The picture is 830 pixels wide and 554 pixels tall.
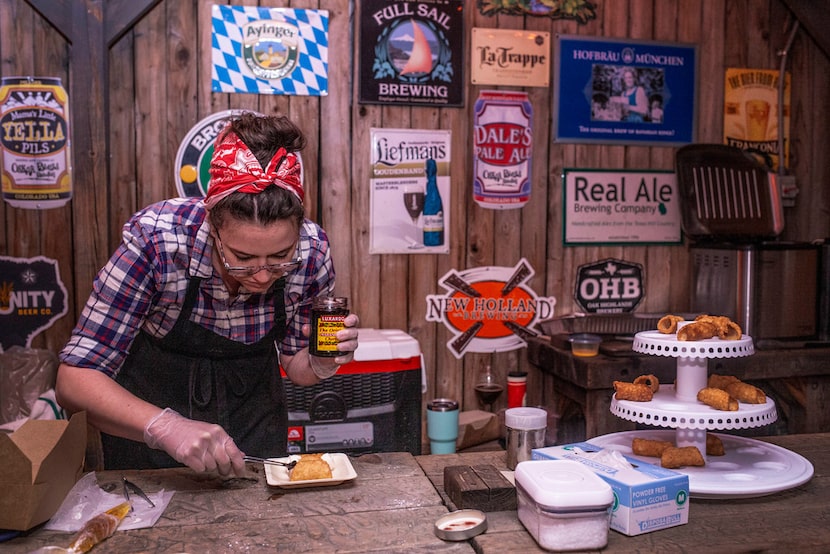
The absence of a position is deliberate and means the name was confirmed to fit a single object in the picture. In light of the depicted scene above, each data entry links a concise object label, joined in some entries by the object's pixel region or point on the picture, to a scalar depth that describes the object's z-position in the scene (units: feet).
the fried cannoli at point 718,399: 5.27
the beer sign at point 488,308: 12.28
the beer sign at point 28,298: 10.93
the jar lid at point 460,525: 4.69
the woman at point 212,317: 6.12
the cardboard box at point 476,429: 11.52
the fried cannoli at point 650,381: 5.91
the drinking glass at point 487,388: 12.18
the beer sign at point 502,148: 12.20
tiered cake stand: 5.17
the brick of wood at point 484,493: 5.17
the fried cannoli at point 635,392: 5.56
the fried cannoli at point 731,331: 5.55
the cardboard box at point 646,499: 4.71
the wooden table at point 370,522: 4.60
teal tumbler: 11.34
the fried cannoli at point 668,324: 5.78
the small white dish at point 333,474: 5.57
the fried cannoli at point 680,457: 5.53
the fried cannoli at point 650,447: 5.71
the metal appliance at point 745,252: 11.16
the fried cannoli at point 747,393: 5.51
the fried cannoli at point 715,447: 6.00
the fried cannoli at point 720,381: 5.76
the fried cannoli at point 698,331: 5.50
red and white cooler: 10.18
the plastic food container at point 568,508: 4.41
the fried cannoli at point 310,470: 5.63
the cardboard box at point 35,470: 4.59
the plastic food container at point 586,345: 10.74
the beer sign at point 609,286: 12.80
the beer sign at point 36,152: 10.88
